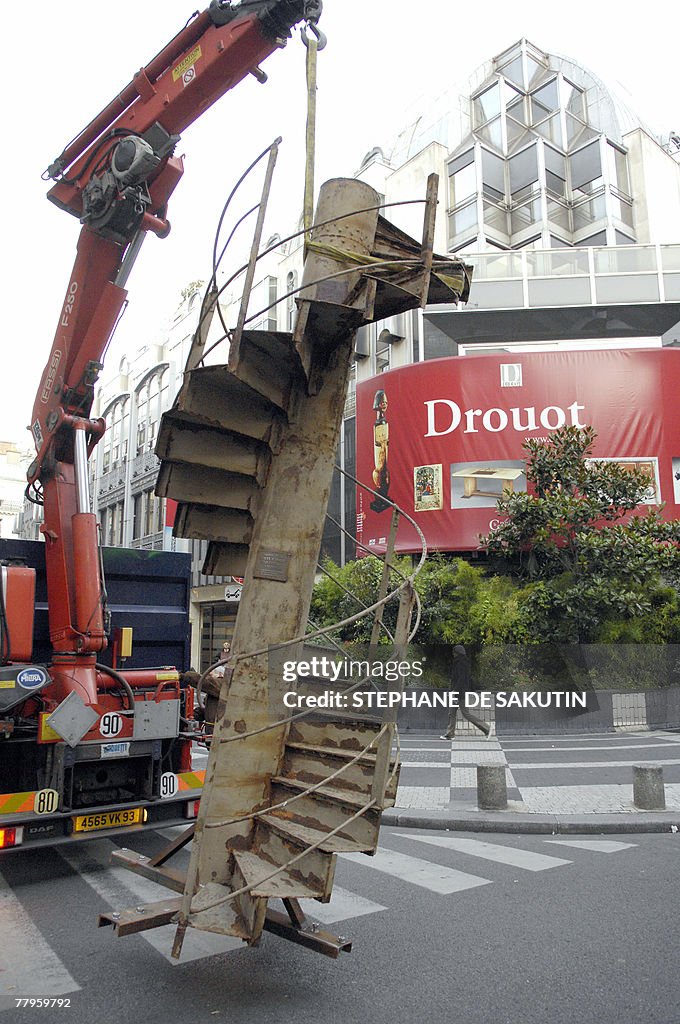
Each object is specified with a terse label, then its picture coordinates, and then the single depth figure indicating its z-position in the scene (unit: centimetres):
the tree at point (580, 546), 1703
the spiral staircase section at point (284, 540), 414
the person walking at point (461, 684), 1597
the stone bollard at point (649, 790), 873
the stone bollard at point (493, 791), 894
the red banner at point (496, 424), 2281
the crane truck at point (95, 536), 636
